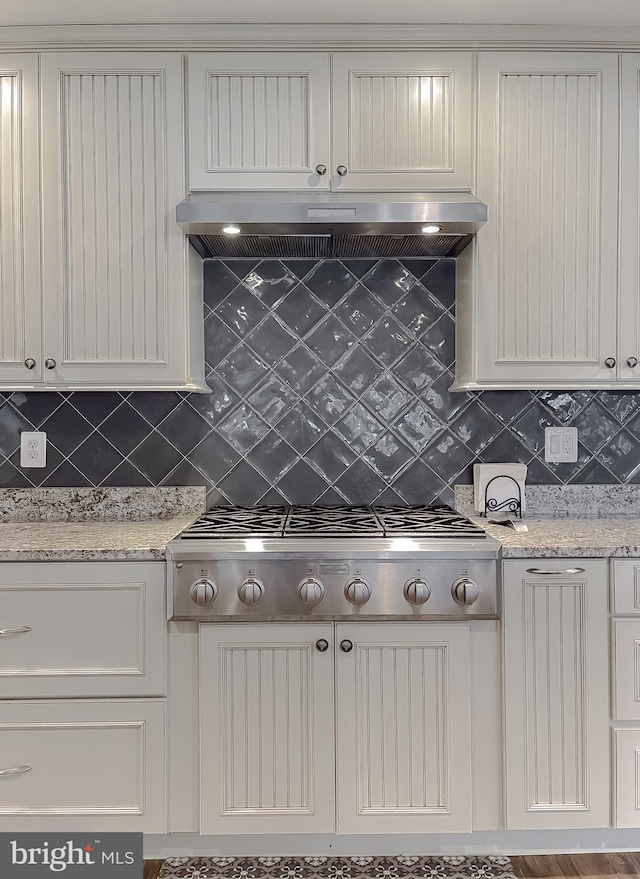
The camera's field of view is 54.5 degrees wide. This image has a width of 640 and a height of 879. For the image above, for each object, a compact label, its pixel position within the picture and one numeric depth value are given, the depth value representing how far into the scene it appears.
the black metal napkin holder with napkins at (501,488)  2.30
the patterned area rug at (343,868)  1.77
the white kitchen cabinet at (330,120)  2.00
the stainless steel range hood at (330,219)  1.88
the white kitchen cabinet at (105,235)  2.01
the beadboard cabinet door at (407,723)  1.78
